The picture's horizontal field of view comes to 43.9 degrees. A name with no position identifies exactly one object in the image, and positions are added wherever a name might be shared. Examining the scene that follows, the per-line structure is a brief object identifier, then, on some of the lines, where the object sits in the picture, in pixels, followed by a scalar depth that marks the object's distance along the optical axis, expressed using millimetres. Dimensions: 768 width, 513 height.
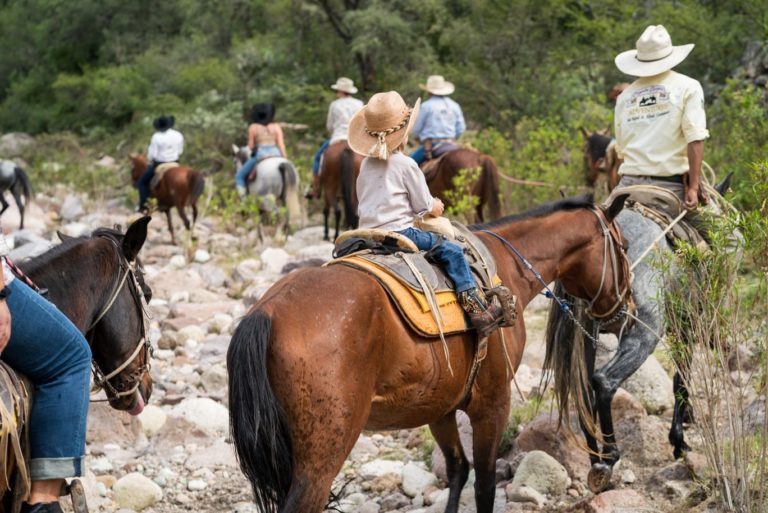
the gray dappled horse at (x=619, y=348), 5391
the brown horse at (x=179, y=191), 15383
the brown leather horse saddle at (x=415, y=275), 4094
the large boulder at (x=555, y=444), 5785
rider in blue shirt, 11797
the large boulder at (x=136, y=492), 5715
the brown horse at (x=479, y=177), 11664
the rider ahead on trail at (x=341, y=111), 13914
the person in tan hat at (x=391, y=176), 4500
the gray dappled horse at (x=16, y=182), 16953
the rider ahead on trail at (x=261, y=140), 15008
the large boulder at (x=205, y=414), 6992
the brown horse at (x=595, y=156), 12258
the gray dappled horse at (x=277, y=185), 14836
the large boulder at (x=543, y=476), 5406
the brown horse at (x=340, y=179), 13422
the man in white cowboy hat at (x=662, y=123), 5863
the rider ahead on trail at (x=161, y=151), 15719
